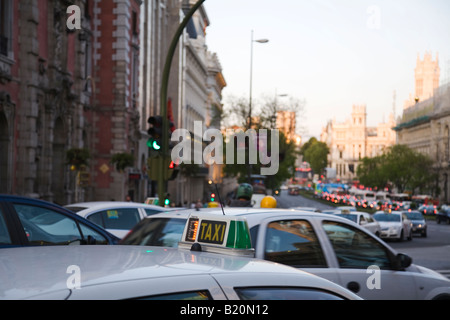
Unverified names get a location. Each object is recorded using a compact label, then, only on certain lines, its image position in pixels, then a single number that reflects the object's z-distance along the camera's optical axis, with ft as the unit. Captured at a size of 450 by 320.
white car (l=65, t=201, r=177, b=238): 45.11
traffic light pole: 52.85
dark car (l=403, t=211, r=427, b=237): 124.57
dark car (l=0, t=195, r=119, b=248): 25.23
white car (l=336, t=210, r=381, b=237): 84.30
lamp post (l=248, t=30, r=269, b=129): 188.98
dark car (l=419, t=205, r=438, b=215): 249.06
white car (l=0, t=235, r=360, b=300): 9.25
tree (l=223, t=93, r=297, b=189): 214.90
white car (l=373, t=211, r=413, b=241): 105.09
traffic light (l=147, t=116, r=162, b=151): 52.01
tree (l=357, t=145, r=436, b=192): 353.51
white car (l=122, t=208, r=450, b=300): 22.84
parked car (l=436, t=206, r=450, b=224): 192.34
